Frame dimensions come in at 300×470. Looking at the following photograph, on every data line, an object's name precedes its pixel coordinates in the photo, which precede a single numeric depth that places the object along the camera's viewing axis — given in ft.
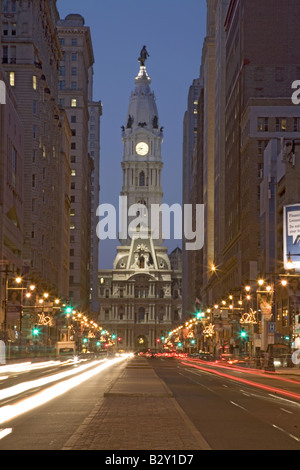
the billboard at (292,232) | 291.99
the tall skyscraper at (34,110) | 478.59
